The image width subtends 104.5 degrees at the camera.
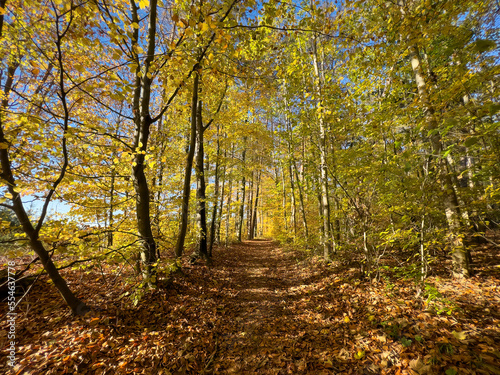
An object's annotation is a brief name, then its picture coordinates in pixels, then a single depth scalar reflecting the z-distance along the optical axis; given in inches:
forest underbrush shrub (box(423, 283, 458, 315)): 124.9
